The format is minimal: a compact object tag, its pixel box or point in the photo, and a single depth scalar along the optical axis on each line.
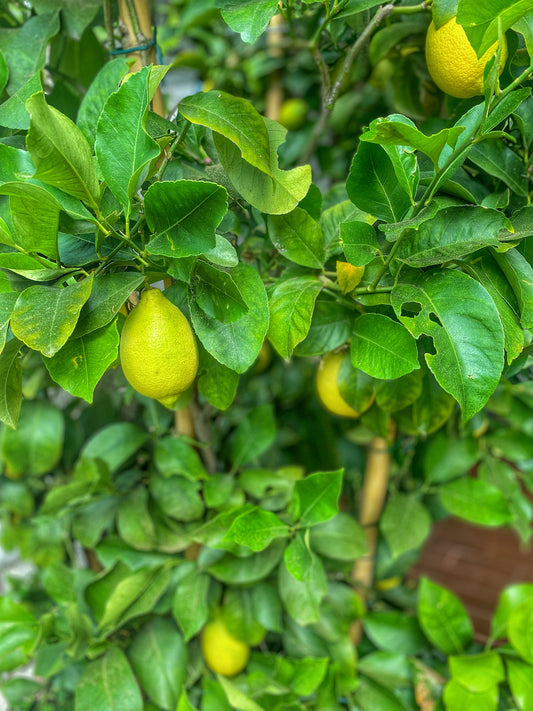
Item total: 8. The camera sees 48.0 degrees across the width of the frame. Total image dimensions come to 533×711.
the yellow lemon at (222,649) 0.71
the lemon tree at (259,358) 0.40
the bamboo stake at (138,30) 0.56
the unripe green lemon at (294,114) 1.11
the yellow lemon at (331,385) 0.57
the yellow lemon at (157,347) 0.43
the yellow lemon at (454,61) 0.45
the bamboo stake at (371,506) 0.85
